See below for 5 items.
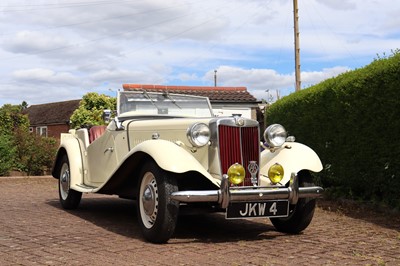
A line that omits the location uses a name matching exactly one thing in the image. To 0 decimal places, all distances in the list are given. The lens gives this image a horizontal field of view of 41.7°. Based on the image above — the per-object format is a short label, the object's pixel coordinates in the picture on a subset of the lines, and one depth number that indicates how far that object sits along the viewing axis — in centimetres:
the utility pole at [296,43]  2031
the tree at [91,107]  2179
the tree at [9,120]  1739
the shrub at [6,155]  1538
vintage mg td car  539
